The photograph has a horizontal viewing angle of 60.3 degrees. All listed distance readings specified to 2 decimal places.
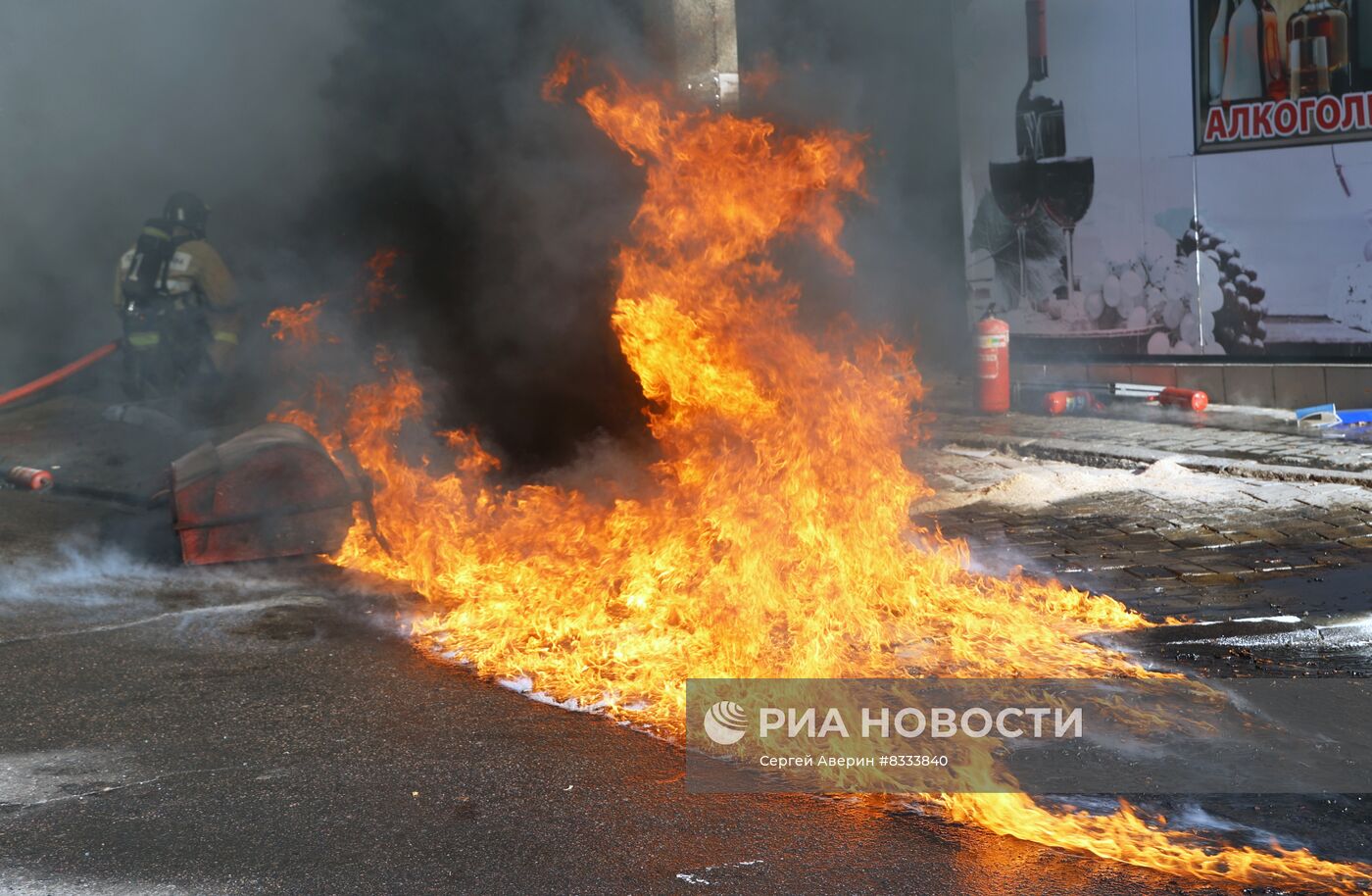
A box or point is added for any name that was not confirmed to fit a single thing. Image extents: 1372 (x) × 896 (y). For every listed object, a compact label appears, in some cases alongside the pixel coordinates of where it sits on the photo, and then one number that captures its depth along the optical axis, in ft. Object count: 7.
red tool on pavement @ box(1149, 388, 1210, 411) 33.53
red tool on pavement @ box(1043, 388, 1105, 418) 35.01
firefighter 34.53
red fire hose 37.19
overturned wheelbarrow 21.50
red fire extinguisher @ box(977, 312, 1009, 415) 35.22
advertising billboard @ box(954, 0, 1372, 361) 31.65
